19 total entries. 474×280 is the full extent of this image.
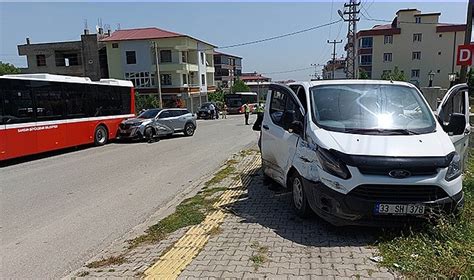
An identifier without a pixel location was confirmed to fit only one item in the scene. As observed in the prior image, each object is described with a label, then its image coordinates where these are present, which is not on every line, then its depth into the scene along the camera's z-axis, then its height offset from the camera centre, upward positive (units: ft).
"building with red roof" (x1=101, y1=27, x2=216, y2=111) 156.25 +10.90
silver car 55.72 -5.87
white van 13.35 -2.79
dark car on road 131.85 -9.39
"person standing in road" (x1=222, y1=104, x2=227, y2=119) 141.58 -10.68
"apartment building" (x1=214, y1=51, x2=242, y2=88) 297.06 +13.52
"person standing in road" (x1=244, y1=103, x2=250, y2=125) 94.34 -7.36
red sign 24.17 +1.47
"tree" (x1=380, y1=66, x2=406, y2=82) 157.17 +1.91
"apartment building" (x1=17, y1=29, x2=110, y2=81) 175.11 +16.39
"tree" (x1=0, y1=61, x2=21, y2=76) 216.86 +14.12
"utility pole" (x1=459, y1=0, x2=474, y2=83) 26.50 +3.44
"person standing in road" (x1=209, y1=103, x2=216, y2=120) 131.95 -9.46
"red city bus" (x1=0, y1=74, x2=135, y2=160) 37.73 -2.60
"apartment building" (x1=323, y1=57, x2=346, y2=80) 275.63 +10.99
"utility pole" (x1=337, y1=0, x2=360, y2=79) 119.85 +19.06
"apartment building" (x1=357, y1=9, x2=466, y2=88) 211.82 +19.40
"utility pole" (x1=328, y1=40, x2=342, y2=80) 222.07 +17.52
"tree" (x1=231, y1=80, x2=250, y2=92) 231.30 -1.53
